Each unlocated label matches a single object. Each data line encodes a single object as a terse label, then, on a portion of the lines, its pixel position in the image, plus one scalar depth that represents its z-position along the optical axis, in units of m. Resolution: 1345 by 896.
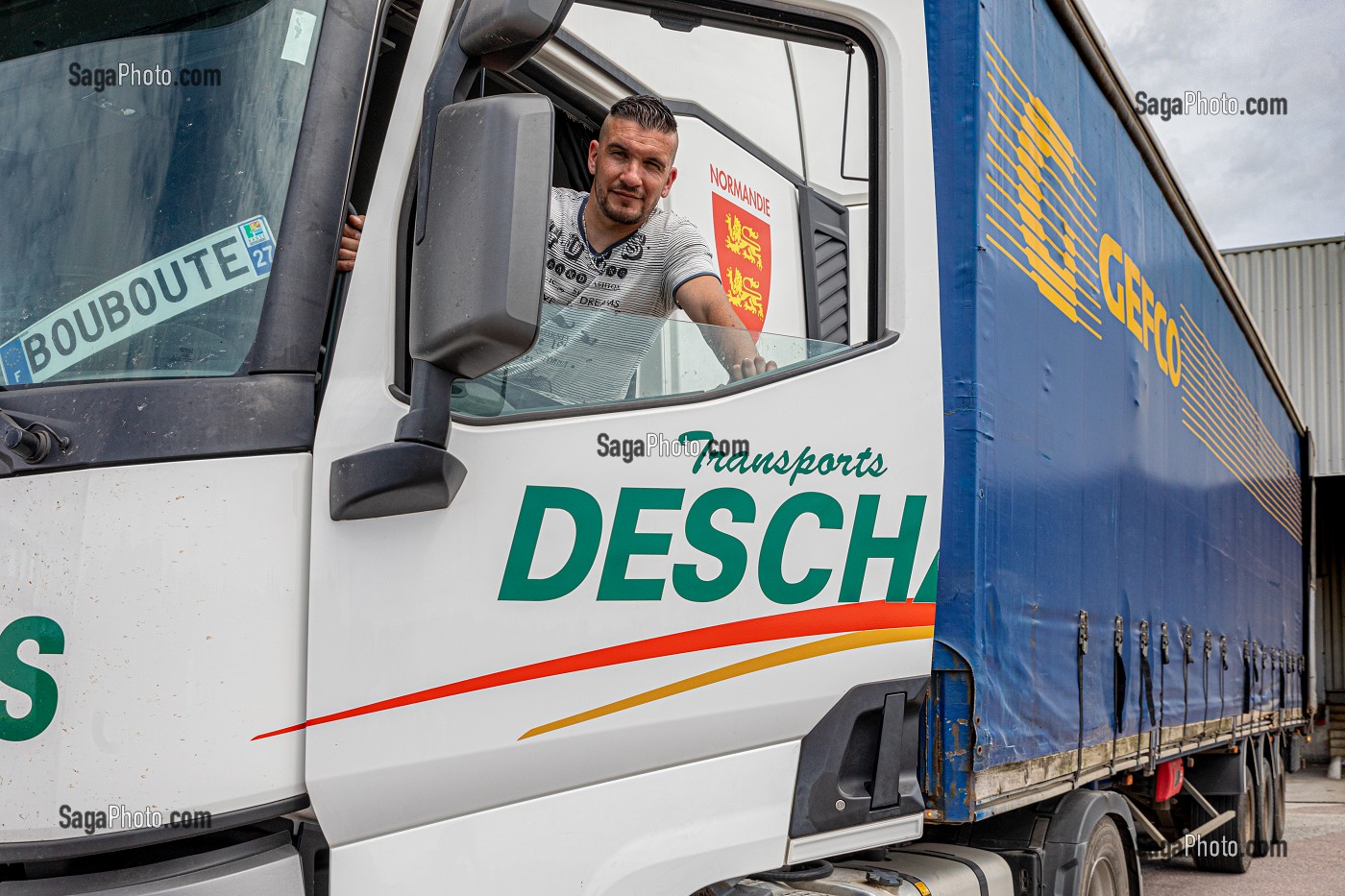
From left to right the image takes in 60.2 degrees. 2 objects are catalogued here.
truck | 1.78
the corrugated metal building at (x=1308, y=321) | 17.98
